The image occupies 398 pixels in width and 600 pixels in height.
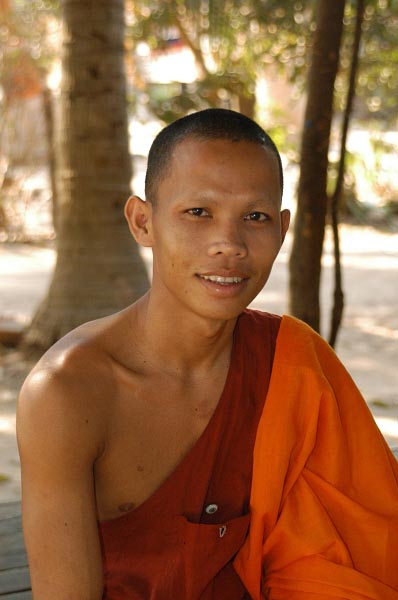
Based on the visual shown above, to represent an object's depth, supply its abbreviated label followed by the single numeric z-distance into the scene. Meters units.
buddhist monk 1.70
